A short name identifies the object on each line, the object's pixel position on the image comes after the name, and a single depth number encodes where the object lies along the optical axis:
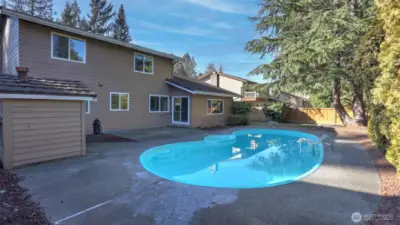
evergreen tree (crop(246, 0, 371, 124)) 12.99
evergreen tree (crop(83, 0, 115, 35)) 33.22
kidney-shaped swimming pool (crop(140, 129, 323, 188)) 6.47
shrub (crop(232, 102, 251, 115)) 19.09
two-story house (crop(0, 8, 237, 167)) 6.10
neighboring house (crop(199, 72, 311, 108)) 28.39
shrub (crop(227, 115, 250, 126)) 17.98
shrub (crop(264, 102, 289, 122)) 21.02
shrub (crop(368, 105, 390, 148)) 5.95
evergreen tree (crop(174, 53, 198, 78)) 47.08
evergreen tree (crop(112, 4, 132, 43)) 34.72
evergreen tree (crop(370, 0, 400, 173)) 4.50
